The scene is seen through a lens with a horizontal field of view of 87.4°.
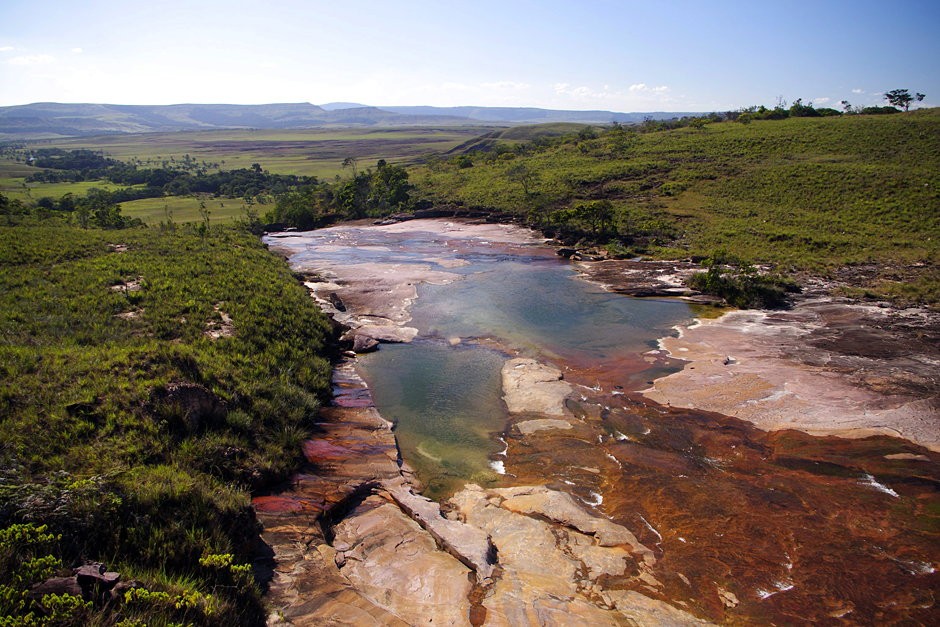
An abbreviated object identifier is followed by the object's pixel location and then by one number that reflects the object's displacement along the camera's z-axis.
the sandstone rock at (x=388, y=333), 29.41
